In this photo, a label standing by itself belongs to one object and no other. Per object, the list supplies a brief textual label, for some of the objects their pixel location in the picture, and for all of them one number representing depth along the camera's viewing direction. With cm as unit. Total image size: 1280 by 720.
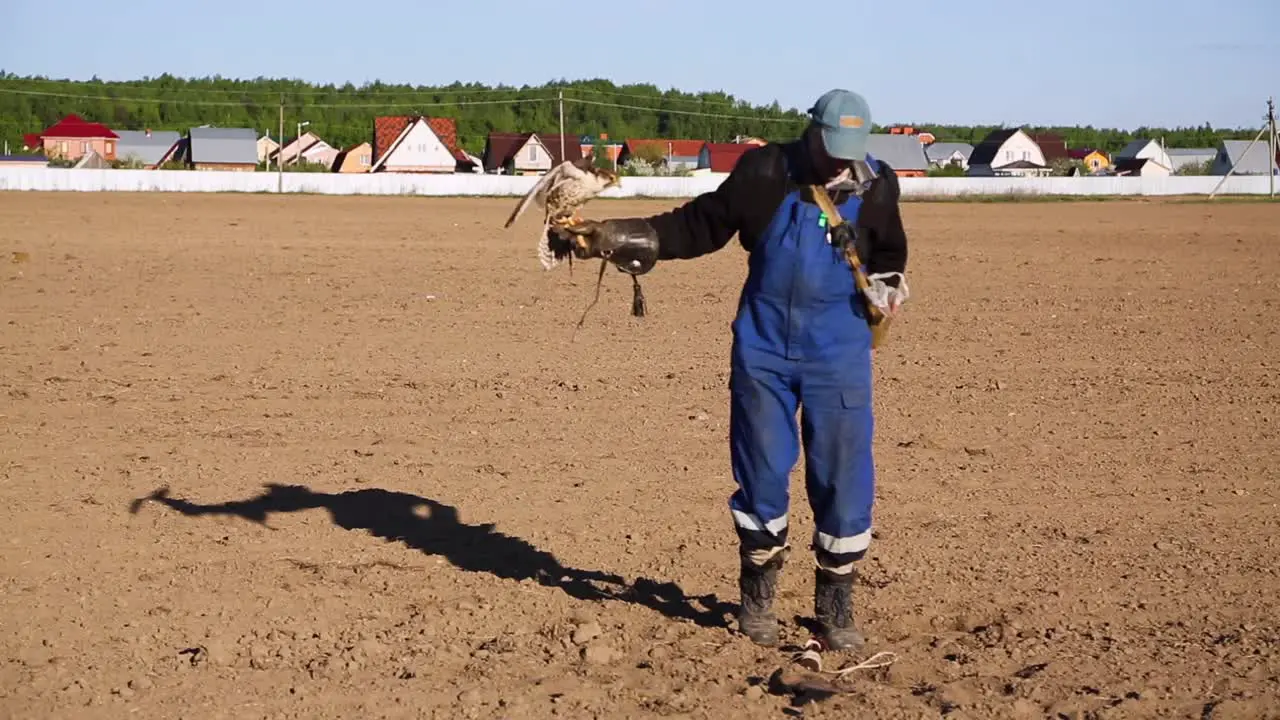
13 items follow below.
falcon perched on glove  598
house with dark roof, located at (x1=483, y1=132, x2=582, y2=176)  9288
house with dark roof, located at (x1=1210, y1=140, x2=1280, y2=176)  9688
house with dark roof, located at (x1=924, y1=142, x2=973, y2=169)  11831
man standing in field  569
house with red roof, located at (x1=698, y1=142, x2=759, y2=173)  9181
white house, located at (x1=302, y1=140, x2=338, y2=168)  10706
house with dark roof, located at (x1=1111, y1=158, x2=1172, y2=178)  10462
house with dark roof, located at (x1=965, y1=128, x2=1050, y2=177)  10831
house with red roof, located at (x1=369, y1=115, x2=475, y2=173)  9250
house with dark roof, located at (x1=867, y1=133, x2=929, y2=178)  9394
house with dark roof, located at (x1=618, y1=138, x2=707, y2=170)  9500
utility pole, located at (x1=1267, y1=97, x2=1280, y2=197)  7131
